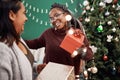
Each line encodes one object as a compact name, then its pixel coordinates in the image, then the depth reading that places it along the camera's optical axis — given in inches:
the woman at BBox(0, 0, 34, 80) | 58.4
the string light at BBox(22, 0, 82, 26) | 194.5
